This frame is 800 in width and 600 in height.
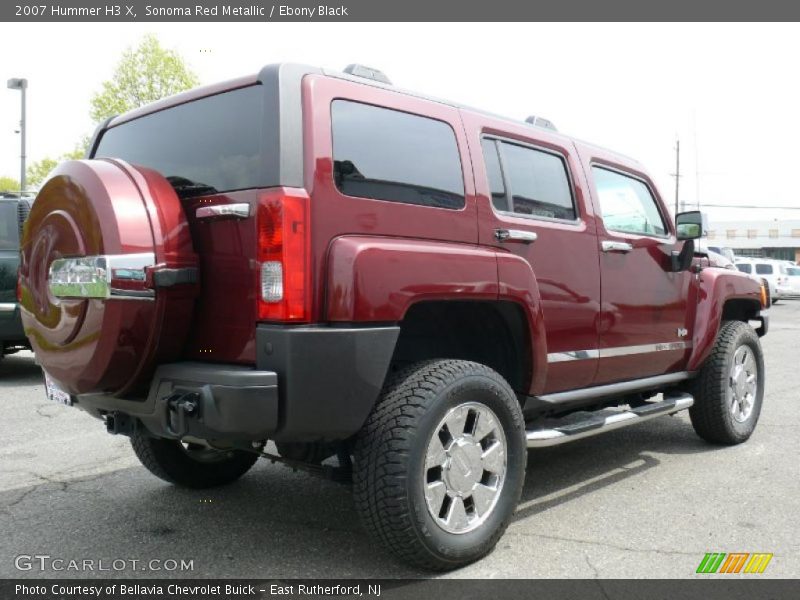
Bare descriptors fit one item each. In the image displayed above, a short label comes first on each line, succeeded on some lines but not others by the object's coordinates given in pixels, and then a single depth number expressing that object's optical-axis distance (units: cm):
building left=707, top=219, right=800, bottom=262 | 7381
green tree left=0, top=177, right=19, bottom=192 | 6500
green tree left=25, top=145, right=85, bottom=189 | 4407
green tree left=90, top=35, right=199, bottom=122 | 2866
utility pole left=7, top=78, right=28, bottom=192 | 1944
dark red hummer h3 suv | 274
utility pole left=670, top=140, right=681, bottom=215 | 5141
